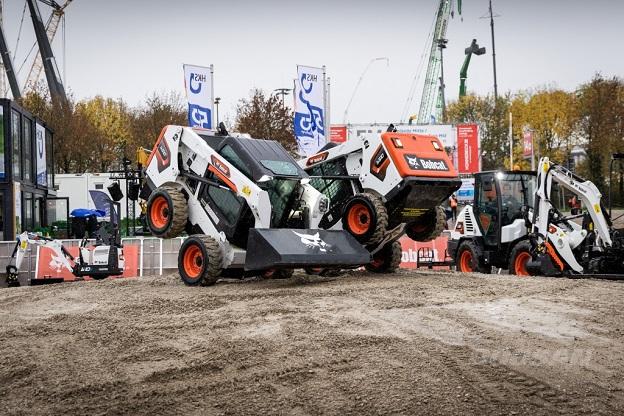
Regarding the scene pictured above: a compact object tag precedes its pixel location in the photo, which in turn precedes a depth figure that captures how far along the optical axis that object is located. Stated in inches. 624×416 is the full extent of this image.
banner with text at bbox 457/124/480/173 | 2258.9
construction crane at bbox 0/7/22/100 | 2477.9
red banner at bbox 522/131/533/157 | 1904.5
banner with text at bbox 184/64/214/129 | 1077.8
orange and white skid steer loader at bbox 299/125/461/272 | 581.6
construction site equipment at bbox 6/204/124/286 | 911.7
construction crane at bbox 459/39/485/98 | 3385.8
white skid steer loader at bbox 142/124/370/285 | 530.9
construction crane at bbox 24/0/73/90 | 3321.9
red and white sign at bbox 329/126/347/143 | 2191.2
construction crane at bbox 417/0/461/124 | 3191.4
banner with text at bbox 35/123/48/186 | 1533.0
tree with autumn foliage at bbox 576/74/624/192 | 1940.2
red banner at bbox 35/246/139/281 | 933.8
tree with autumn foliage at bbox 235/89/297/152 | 1834.4
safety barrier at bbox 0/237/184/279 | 945.5
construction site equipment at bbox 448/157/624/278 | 661.3
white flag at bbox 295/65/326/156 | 1151.6
